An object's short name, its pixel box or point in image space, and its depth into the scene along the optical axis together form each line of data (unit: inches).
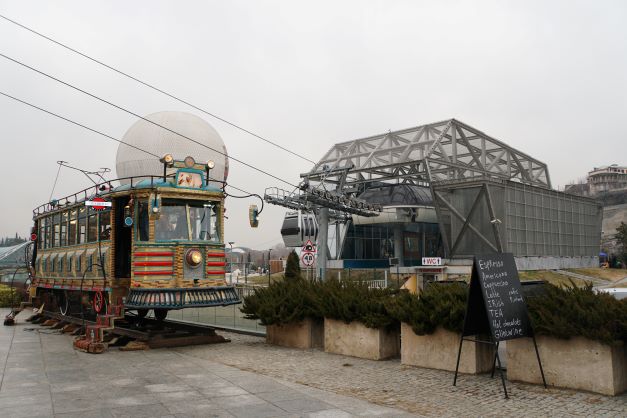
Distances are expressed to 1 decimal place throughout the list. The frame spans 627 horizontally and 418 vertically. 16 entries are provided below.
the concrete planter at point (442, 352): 404.5
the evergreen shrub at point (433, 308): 403.9
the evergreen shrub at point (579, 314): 326.6
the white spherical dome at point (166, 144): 795.4
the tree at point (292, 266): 940.0
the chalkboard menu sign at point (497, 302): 349.4
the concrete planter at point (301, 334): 553.9
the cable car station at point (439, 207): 1781.5
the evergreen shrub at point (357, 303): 471.2
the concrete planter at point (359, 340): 477.1
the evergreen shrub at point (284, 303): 546.3
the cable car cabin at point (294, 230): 2568.9
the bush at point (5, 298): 1244.5
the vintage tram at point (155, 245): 546.6
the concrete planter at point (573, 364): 330.3
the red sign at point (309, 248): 725.8
